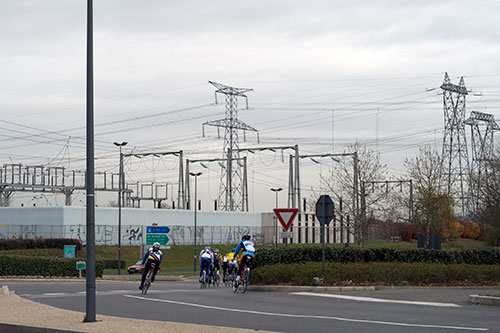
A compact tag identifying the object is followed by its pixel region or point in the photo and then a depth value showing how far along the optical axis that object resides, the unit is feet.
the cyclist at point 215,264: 101.69
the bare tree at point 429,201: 200.07
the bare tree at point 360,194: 186.30
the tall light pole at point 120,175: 181.76
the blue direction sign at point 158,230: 184.65
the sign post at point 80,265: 128.75
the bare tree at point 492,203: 163.53
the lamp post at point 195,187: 207.94
